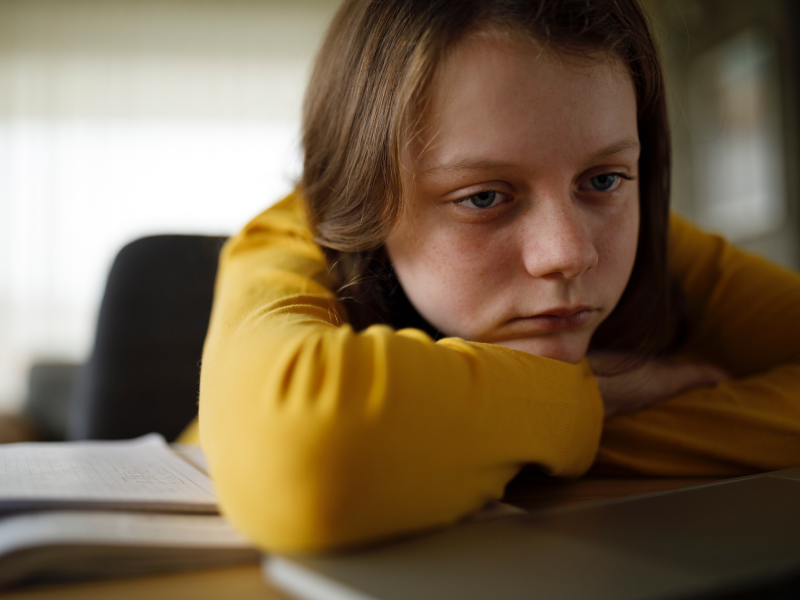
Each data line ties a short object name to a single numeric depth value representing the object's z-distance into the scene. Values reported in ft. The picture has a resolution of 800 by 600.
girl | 1.03
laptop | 0.80
